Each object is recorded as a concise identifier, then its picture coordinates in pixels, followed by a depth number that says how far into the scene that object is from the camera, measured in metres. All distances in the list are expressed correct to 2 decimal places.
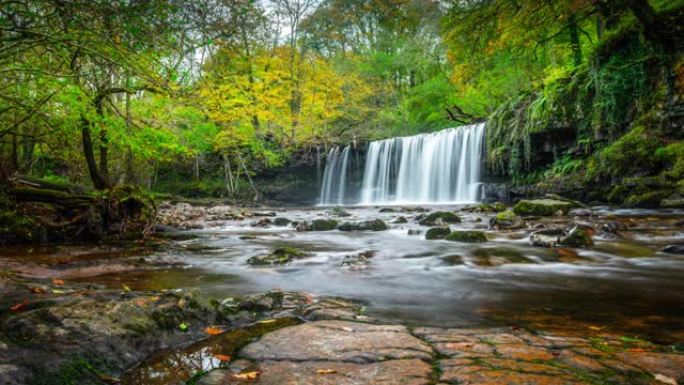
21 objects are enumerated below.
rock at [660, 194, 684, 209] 10.45
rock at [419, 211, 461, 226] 10.98
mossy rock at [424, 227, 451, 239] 8.48
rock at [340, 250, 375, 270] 5.68
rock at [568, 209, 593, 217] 10.68
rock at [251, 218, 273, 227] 11.97
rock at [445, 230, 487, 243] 7.86
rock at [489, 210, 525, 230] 9.38
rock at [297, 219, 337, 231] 10.87
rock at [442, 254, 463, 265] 5.89
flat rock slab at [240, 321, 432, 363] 2.10
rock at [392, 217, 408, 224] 11.43
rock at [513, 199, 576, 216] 11.32
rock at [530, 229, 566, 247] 7.12
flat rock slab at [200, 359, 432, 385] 1.80
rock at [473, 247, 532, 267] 5.82
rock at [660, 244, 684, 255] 6.00
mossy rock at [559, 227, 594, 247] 6.85
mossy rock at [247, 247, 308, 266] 5.82
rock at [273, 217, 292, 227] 12.01
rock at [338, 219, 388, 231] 10.62
